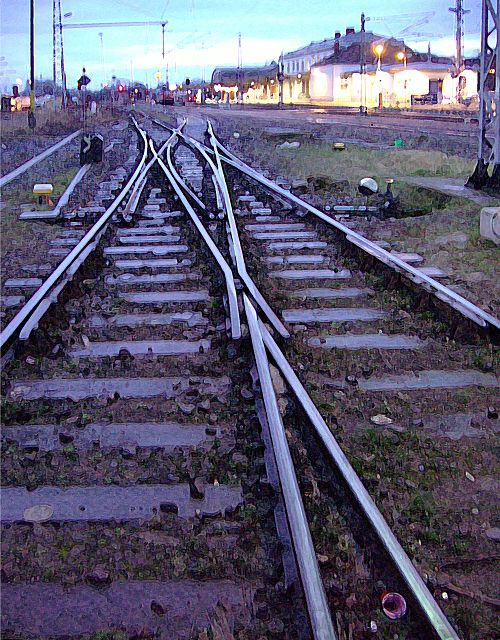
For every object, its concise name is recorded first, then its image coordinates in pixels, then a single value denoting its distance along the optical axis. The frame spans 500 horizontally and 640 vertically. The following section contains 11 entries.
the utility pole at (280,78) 63.44
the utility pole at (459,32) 59.94
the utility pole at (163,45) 94.31
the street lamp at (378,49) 59.72
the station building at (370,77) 66.25
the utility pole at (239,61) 96.35
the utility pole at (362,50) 48.33
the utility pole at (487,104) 11.52
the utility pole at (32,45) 36.16
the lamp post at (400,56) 76.06
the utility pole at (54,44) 52.28
